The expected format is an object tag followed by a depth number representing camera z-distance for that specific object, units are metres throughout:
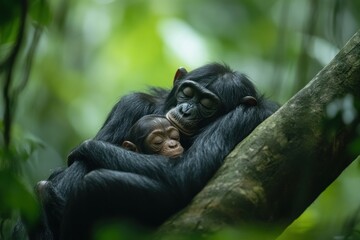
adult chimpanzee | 8.29
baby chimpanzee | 9.98
